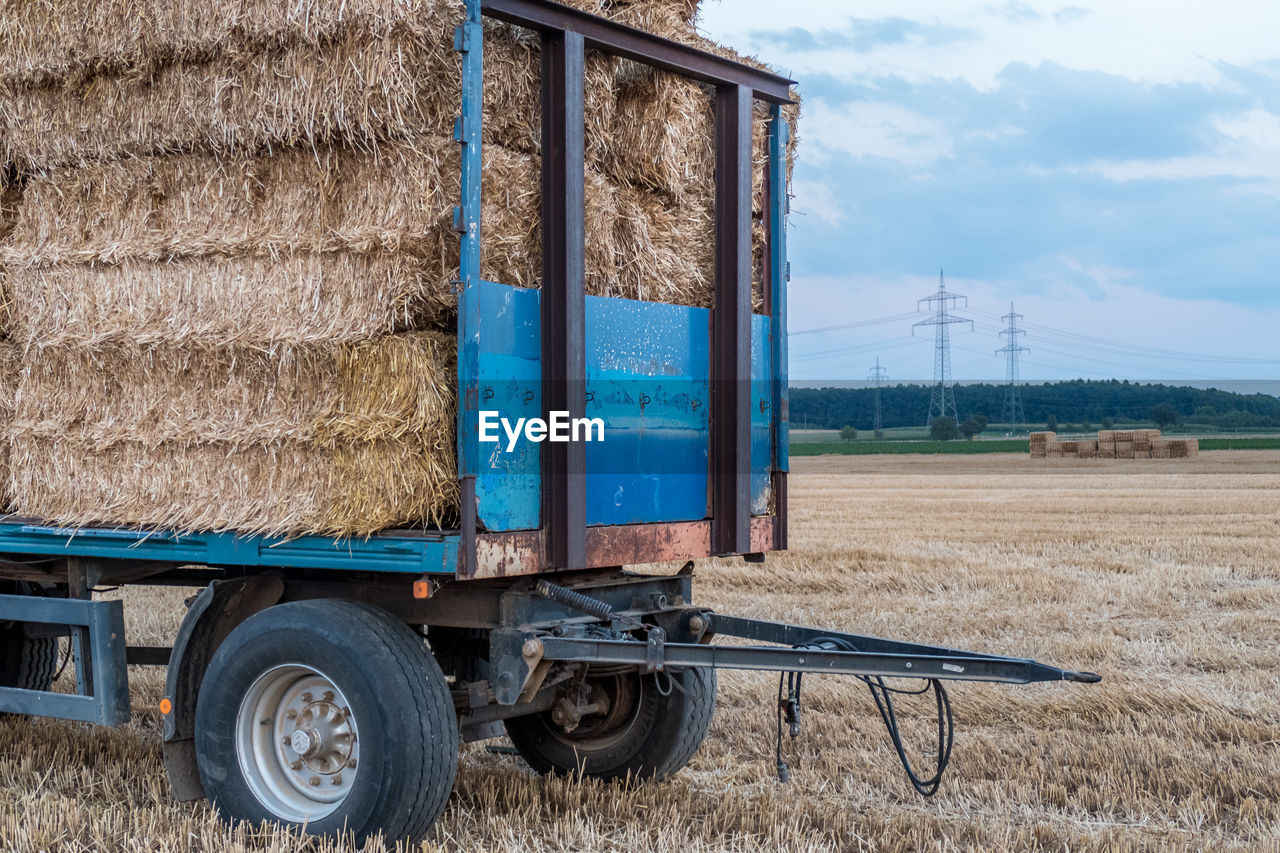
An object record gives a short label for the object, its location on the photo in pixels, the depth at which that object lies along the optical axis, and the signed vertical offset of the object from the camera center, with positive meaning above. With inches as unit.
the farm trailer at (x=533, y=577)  197.8 -27.8
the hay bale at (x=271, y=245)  203.9 +28.3
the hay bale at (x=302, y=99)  202.7 +52.2
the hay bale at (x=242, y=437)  200.2 -3.3
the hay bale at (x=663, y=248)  233.8 +30.0
